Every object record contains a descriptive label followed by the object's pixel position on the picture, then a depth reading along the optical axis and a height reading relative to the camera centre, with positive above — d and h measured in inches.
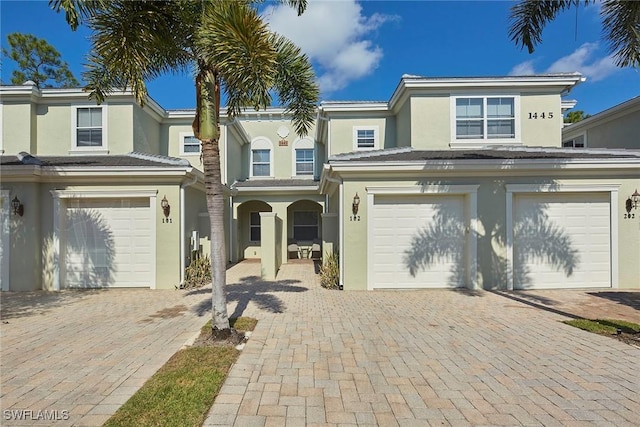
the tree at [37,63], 887.7 +459.8
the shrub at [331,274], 373.1 -68.4
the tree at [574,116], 1072.6 +358.7
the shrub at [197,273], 383.6 -69.7
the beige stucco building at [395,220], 357.1 -2.1
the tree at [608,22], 226.5 +154.4
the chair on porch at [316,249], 661.3 -65.2
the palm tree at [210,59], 167.6 +101.3
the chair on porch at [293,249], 667.4 -65.2
